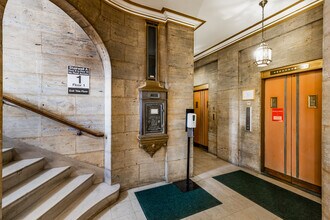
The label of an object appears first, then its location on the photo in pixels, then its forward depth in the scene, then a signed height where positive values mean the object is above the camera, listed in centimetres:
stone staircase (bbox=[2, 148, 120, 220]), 177 -115
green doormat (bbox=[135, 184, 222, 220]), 225 -152
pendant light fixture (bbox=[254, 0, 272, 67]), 263 +96
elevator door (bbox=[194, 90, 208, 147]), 549 -30
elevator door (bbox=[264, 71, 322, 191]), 275 -37
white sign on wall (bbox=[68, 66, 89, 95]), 261 +50
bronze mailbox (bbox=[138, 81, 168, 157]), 284 -16
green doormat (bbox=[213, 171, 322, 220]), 224 -151
